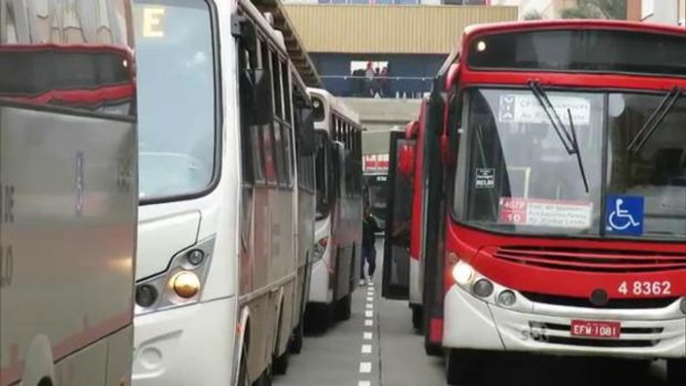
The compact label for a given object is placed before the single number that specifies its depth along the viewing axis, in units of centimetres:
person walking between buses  3018
